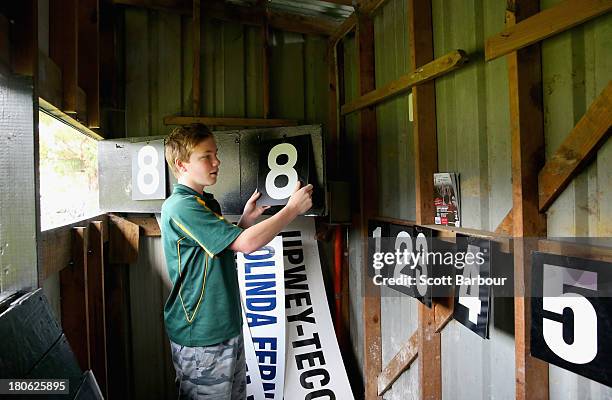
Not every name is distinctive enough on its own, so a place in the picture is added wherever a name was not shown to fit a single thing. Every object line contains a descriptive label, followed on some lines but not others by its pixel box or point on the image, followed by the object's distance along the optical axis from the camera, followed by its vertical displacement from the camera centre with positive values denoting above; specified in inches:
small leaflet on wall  78.7 -0.6
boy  65.6 -12.0
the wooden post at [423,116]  85.4 +17.8
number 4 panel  67.4 -16.7
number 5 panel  48.9 -16.3
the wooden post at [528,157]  59.1 +5.8
